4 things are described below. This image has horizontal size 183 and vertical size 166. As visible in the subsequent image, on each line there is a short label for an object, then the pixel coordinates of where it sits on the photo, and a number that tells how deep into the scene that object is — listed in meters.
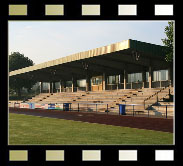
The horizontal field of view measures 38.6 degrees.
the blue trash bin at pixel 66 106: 32.84
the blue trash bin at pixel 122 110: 24.99
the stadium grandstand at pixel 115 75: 29.17
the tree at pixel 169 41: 29.09
